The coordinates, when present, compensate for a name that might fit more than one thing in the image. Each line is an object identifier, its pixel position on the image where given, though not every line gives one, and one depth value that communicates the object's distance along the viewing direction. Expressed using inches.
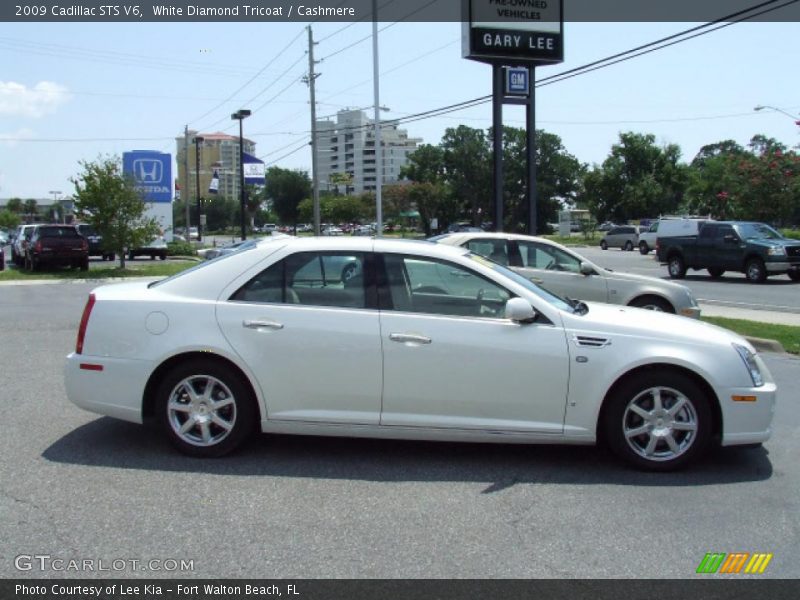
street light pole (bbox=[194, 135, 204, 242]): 2541.8
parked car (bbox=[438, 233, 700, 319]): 435.2
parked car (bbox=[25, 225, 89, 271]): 1109.1
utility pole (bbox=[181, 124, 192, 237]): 2315.5
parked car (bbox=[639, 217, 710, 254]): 1413.6
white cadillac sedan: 208.4
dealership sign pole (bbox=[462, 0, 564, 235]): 733.3
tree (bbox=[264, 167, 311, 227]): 3243.1
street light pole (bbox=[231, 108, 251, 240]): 1772.9
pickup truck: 940.6
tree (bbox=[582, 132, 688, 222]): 2945.4
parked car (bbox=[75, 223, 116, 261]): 1455.5
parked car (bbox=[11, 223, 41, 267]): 1242.0
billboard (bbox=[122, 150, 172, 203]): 1505.9
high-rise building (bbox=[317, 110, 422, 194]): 6820.9
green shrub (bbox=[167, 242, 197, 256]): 1653.5
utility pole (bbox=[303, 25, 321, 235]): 1570.5
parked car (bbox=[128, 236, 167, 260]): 1476.4
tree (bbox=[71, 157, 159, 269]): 1094.4
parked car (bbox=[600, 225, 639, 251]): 2054.6
